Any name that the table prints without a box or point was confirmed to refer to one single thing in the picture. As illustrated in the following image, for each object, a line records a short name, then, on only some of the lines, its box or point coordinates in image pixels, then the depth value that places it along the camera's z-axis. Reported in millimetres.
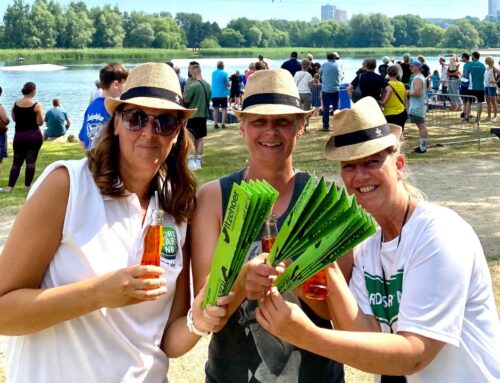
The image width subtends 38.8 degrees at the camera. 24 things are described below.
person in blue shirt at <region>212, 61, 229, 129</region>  18547
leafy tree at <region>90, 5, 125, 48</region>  124500
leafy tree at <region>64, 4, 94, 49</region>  120688
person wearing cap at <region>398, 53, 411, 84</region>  20641
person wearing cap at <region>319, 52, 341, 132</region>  17344
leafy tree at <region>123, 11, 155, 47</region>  127938
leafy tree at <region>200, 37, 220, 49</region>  140900
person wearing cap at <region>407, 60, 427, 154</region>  13867
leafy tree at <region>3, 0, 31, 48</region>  117938
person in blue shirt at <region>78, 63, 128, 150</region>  7457
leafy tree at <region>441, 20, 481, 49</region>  131000
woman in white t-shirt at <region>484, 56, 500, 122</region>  18969
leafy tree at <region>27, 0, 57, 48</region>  118312
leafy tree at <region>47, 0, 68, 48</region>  119750
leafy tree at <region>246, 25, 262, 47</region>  145700
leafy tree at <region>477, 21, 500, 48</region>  147875
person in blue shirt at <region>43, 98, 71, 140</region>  20047
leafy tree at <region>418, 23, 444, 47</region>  139875
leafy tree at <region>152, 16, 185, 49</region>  126438
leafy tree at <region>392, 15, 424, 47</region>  149625
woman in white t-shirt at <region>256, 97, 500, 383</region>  2043
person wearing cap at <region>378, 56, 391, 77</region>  21219
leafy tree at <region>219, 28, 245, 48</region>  146000
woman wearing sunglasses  2205
